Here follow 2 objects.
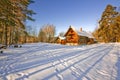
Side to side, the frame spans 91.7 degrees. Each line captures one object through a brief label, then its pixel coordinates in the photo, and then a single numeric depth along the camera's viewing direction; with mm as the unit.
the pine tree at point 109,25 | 20415
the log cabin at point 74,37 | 20110
